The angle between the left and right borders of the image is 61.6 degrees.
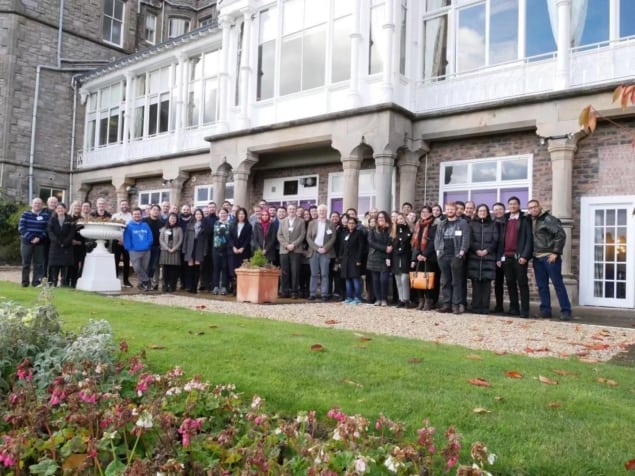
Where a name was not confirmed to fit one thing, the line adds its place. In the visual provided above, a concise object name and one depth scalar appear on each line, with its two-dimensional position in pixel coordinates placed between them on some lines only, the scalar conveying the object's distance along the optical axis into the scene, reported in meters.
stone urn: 10.71
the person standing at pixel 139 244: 11.58
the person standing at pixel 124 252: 12.29
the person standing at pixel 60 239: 10.80
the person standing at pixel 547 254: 8.73
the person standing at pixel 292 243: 10.94
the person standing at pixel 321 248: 10.72
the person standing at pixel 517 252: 8.89
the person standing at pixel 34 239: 10.90
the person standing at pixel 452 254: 9.16
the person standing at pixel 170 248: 11.61
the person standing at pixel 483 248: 9.17
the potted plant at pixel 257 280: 9.76
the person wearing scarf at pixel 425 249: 9.61
